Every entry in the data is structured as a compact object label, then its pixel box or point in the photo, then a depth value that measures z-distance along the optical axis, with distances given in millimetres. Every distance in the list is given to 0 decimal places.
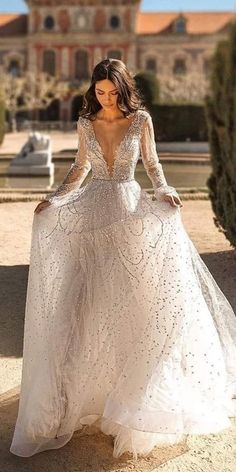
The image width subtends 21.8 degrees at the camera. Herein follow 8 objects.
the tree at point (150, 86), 21656
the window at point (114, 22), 42906
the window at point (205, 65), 42062
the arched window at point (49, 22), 43250
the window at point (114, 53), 42438
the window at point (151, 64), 43406
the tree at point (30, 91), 30281
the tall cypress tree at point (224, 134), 4480
